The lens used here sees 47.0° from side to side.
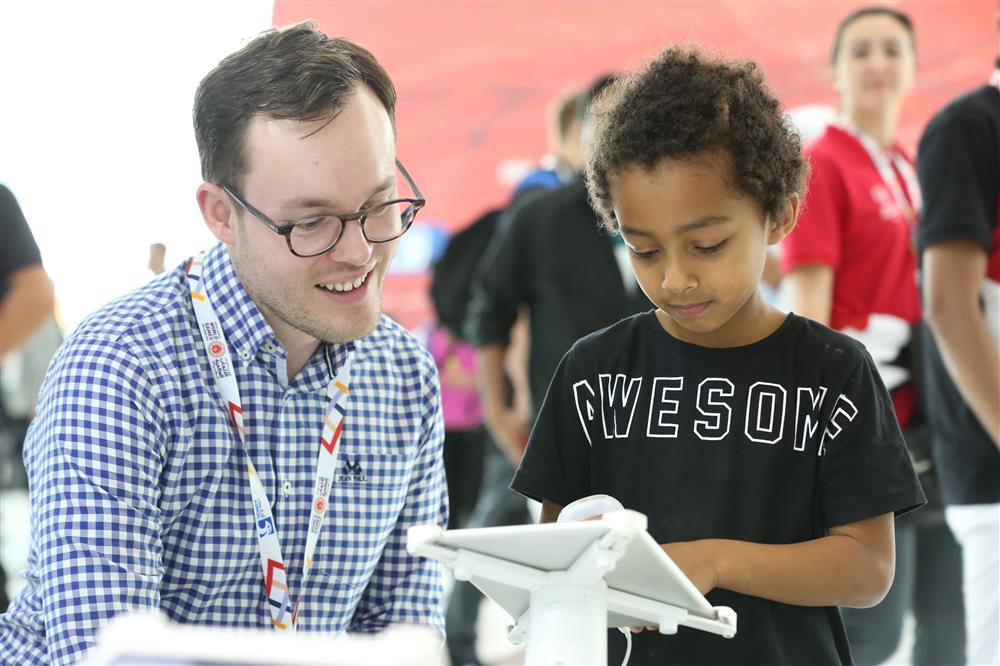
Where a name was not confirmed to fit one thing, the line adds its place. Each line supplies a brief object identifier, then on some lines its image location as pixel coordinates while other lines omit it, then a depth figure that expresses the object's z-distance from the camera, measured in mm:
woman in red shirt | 2436
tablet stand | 891
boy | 1307
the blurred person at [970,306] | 2160
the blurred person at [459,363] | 3875
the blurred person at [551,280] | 2934
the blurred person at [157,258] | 2412
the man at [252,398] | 1360
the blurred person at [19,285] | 2283
